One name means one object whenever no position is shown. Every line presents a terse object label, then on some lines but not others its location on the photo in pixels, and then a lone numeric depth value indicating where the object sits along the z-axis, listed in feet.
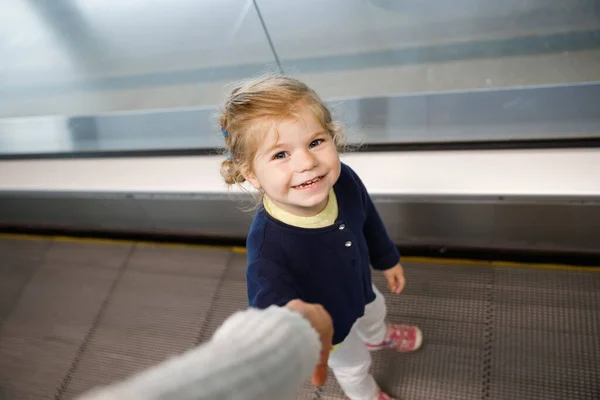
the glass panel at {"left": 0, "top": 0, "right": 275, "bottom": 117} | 6.15
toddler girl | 2.65
